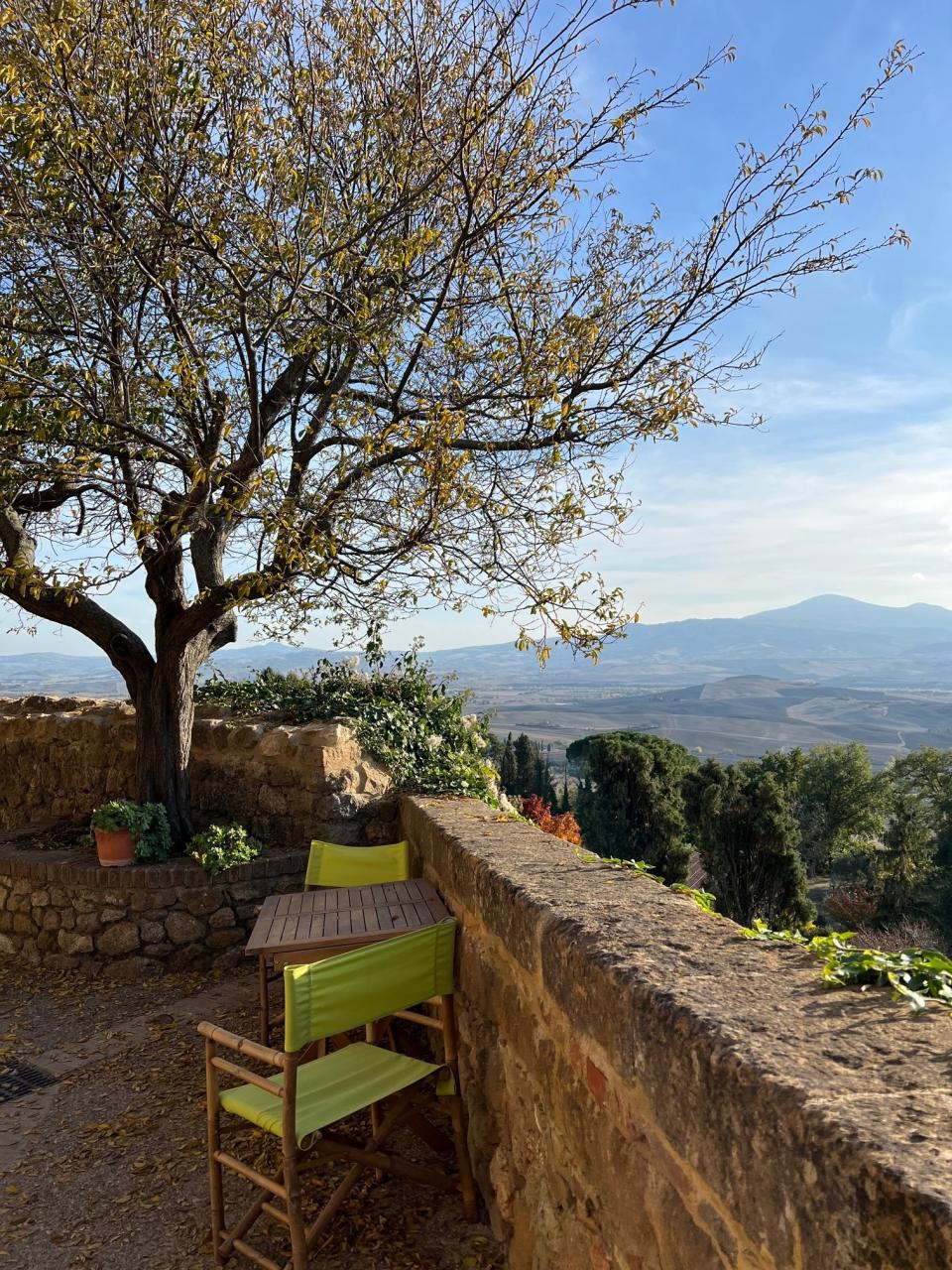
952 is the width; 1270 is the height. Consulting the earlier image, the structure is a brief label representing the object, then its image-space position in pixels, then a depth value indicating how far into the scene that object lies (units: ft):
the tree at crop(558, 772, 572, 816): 108.78
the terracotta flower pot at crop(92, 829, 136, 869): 18.62
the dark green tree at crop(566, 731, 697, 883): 90.74
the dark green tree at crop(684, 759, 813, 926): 76.89
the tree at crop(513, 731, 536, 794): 123.95
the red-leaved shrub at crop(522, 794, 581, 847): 26.35
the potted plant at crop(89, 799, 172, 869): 18.63
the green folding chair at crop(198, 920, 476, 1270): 7.73
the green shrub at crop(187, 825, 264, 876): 18.33
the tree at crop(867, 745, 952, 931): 91.81
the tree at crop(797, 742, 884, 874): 116.06
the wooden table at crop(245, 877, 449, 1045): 10.12
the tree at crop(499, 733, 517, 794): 123.13
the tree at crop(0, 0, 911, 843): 14.89
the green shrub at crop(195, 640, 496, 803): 19.45
